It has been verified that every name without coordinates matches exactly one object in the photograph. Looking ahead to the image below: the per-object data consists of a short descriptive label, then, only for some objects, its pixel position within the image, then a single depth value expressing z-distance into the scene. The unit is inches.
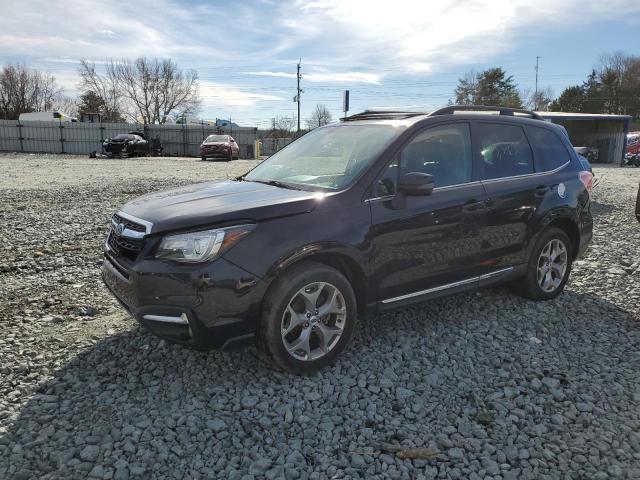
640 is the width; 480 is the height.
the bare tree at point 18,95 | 2445.9
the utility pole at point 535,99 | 2755.4
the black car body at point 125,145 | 1216.2
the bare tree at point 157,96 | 2701.8
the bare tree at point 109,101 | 2664.9
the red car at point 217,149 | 1164.5
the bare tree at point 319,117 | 2568.9
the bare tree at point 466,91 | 2625.5
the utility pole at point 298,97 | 2397.9
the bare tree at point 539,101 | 2724.7
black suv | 122.9
